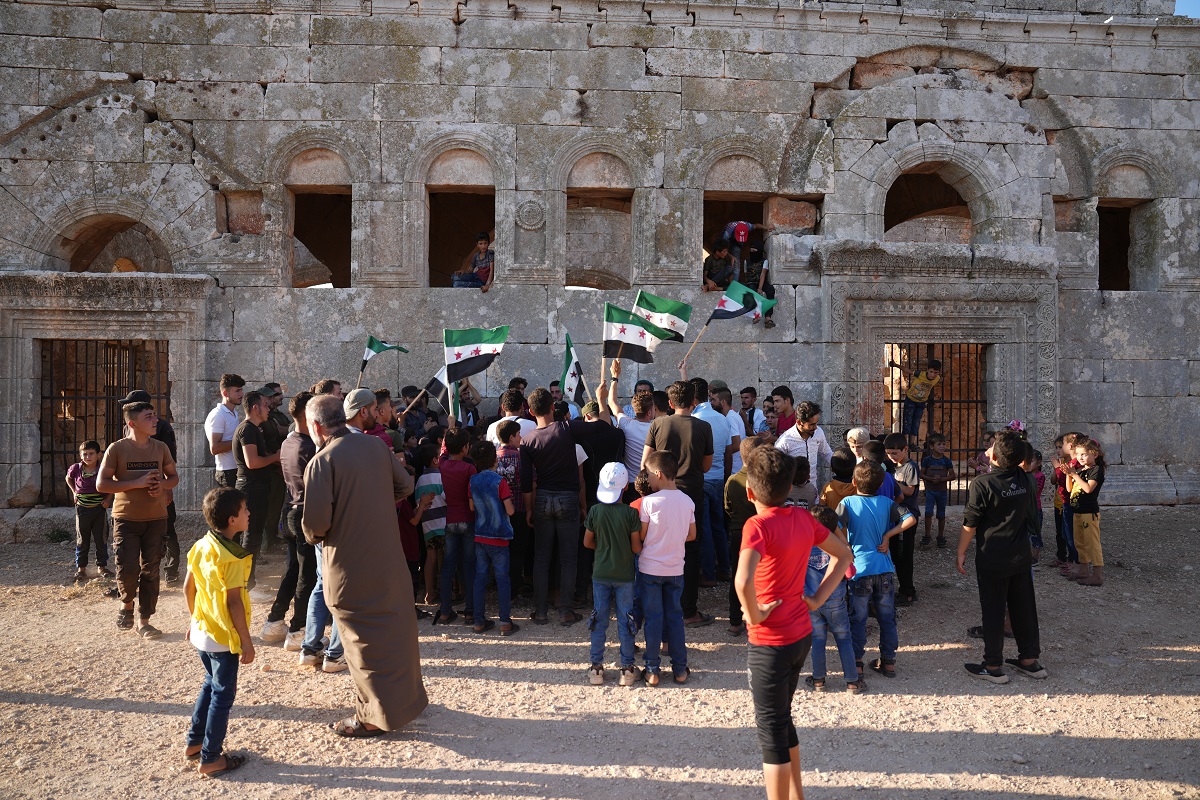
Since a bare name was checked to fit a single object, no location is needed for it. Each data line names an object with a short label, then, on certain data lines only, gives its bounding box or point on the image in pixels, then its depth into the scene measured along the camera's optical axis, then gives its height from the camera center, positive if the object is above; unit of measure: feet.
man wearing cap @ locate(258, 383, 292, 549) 22.88 -1.31
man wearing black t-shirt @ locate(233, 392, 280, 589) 21.31 -1.67
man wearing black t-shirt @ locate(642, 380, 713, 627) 20.17 -1.16
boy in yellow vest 13.24 -3.49
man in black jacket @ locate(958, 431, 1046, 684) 17.11 -3.18
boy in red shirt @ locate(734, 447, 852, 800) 11.48 -2.94
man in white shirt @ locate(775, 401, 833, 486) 21.30 -1.09
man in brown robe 14.17 -2.91
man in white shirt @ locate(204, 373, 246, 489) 22.72 -0.75
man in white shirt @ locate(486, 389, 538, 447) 21.76 -0.31
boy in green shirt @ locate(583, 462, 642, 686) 17.24 -3.40
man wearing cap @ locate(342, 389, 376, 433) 16.46 -0.13
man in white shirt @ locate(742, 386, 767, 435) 29.81 -0.36
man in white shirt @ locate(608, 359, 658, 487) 21.99 -0.74
